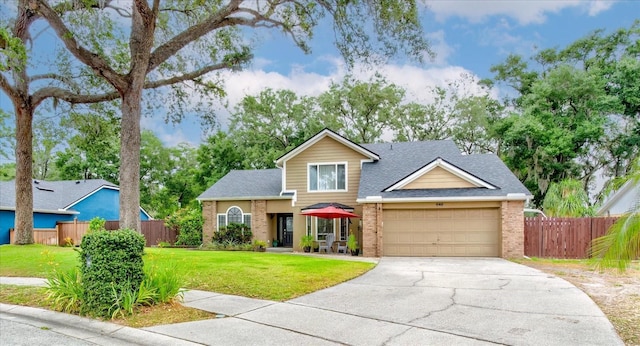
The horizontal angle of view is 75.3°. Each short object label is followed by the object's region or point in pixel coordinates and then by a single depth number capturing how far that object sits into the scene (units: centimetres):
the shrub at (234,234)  2164
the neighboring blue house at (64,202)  2359
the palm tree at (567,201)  2189
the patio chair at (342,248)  1938
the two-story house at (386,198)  1683
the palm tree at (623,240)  546
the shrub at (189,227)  2394
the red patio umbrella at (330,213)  1778
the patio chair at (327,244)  1978
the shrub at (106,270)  679
